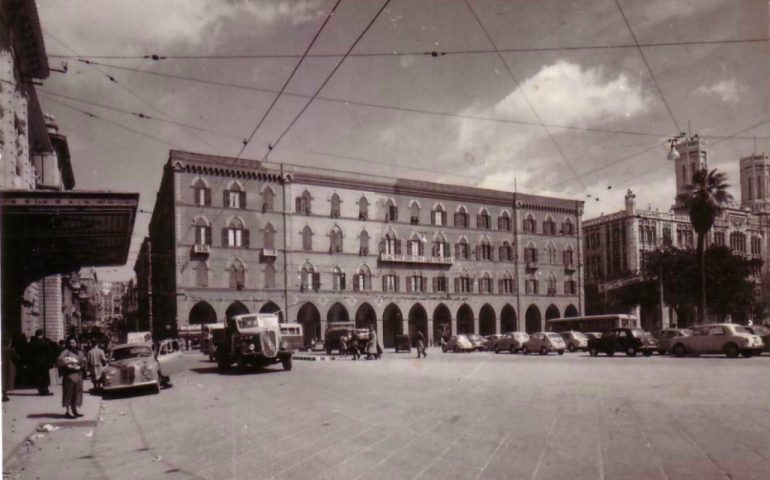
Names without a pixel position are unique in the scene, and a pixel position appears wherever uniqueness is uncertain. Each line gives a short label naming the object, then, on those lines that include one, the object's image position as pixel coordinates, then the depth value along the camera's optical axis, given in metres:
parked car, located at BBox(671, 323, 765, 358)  25.04
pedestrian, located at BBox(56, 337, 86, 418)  11.83
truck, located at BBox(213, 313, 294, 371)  21.98
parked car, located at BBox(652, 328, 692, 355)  28.63
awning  12.81
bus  42.25
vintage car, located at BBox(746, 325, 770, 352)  26.67
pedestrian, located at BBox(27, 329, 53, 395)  15.68
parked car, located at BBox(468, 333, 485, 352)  42.32
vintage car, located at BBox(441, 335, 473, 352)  40.59
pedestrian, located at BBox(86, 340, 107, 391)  18.17
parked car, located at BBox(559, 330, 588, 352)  38.25
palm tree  37.62
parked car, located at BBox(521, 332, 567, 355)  33.78
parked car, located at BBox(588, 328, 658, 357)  29.41
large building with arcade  44.44
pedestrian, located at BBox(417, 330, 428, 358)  32.28
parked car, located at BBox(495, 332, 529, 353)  37.28
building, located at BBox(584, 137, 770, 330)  62.44
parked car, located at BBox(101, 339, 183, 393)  16.00
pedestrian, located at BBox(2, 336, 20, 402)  13.96
